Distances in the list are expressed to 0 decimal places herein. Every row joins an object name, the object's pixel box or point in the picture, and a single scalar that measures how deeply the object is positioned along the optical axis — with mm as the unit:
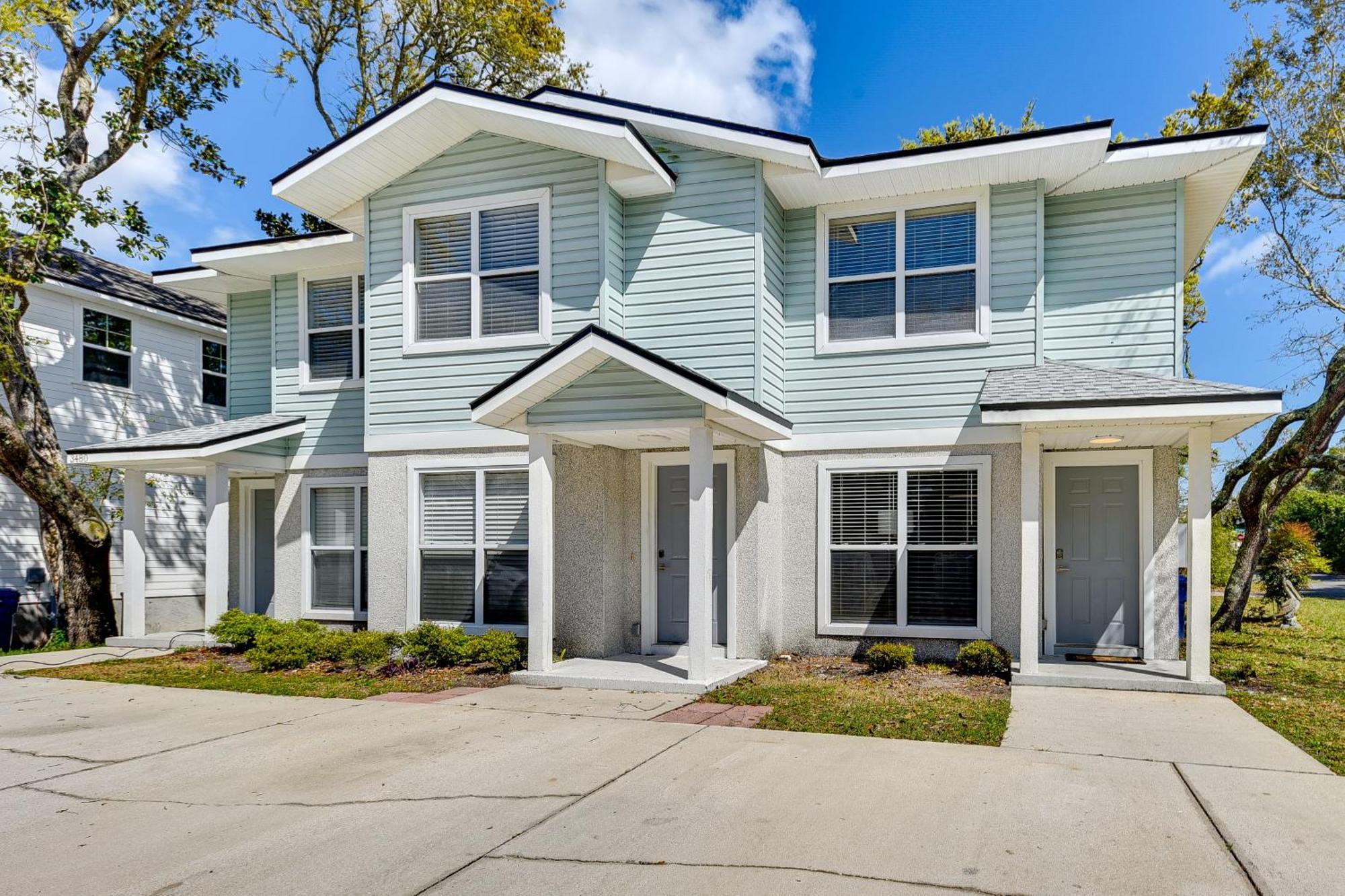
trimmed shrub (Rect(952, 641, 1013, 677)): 8961
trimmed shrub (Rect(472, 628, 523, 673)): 9383
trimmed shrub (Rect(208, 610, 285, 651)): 11133
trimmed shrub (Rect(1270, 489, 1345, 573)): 29625
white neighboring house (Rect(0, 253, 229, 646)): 14773
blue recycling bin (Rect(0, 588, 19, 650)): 13242
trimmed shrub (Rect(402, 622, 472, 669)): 9680
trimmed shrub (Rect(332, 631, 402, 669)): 10047
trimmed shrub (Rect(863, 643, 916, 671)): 9203
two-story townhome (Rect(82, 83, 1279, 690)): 9430
